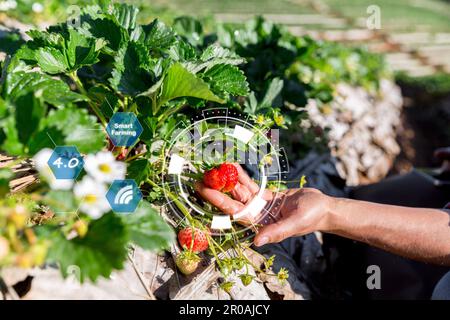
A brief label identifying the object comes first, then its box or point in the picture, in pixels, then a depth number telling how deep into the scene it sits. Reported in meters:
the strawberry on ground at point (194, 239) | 0.63
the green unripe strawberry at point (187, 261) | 0.61
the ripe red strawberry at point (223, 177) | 0.64
